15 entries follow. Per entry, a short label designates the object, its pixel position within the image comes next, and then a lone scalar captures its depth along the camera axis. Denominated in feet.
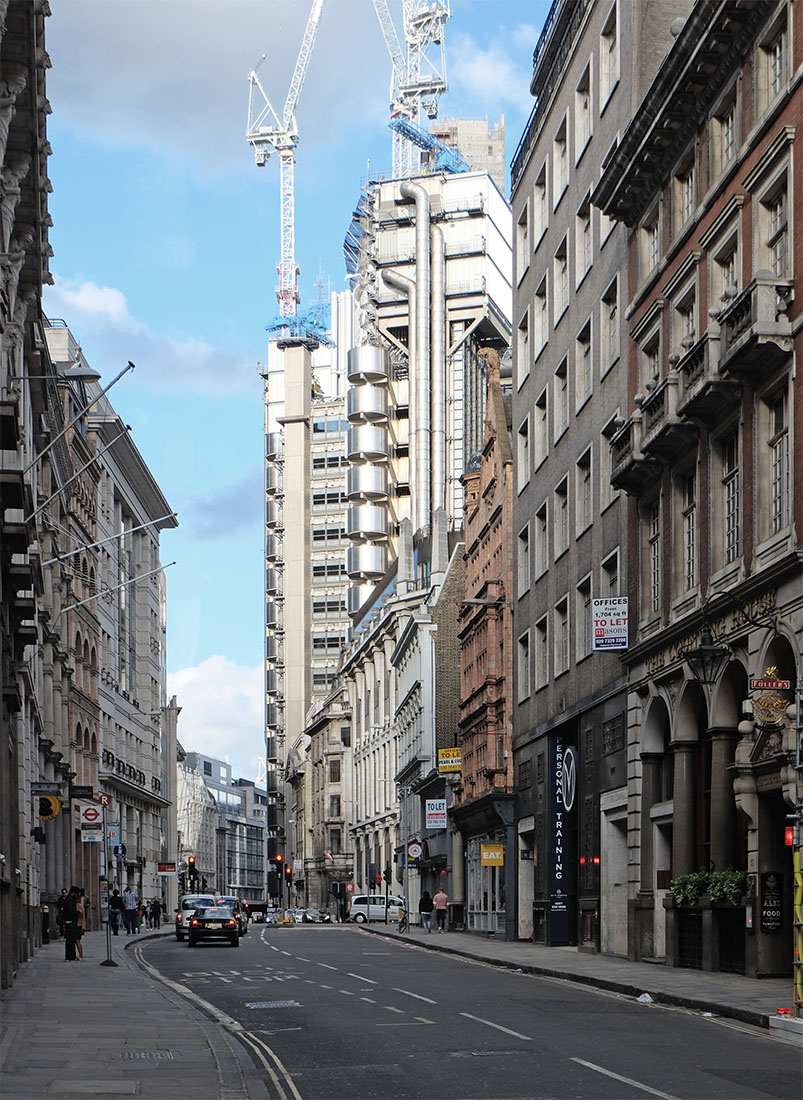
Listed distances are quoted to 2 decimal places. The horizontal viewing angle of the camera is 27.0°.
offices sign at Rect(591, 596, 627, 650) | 120.67
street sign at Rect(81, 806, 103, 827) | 147.23
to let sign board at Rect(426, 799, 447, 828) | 221.46
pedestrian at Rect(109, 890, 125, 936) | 204.81
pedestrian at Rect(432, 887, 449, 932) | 214.28
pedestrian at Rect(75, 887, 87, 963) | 136.15
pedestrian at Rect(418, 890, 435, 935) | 208.74
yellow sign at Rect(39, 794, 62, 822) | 143.84
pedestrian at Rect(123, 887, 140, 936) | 213.87
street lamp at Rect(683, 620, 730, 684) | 91.22
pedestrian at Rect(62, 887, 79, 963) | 132.77
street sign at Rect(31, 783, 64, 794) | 151.74
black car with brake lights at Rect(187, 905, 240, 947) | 169.27
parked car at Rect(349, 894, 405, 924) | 319.27
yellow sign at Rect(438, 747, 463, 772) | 214.07
